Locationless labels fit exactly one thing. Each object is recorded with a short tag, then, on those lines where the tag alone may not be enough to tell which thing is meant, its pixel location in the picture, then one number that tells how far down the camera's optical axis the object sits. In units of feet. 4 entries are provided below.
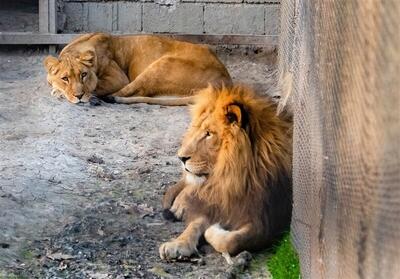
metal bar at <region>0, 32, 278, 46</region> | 59.06
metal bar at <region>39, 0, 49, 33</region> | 59.31
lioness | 51.85
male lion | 27.76
